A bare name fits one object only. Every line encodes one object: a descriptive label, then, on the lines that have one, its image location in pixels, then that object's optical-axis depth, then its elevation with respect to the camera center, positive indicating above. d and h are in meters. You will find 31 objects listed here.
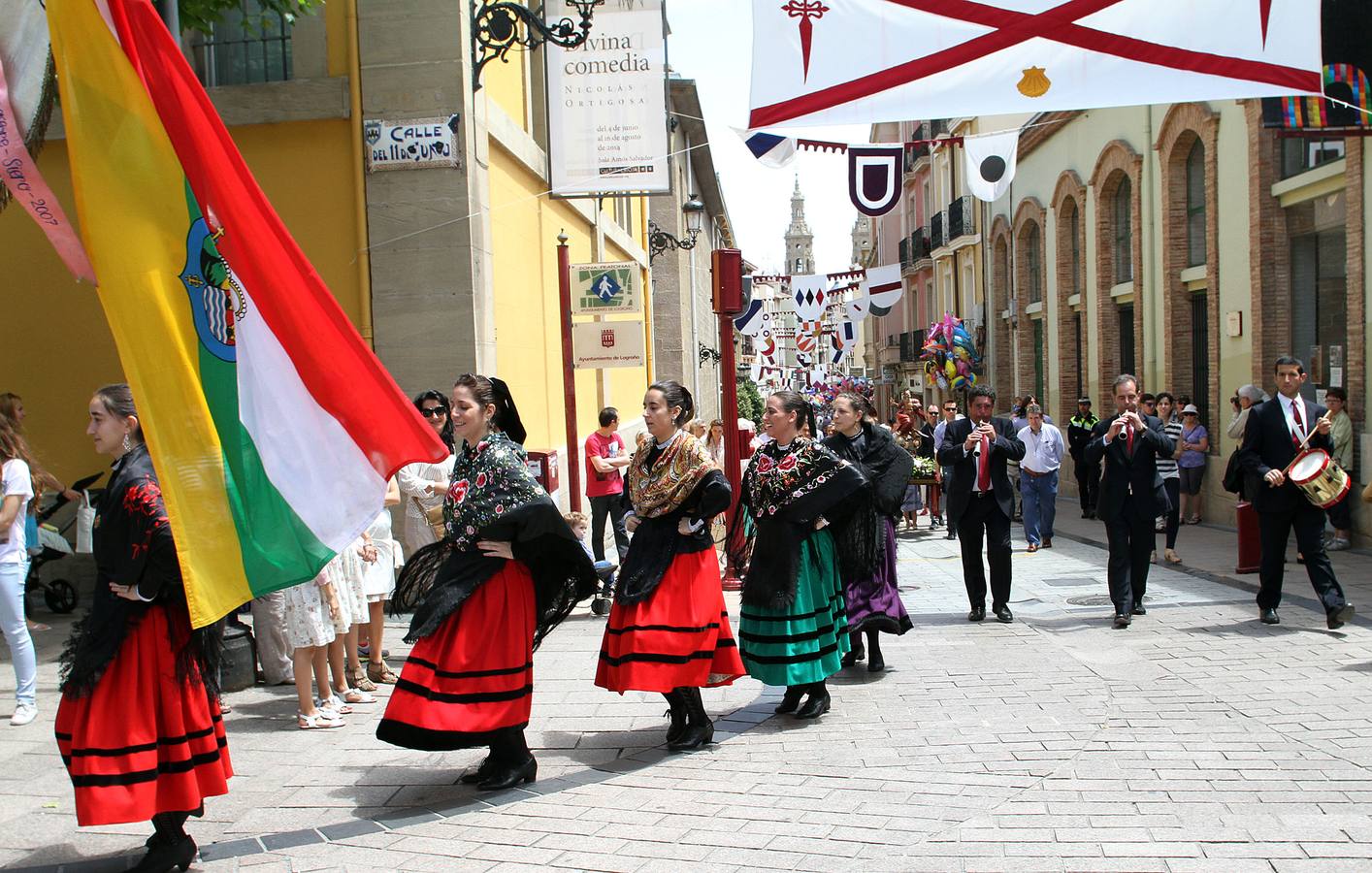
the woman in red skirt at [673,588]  6.01 -0.96
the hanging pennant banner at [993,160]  15.28 +2.72
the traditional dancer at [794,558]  6.65 -0.93
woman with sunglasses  7.82 -0.47
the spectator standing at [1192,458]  16.80 -1.19
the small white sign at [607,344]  12.11 +0.49
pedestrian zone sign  12.45 +1.08
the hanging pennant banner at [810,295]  28.78 +2.13
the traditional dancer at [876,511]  7.84 -0.81
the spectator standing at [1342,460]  13.55 -1.01
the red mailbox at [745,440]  14.10 -0.59
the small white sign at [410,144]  10.60 +2.20
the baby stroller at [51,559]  10.16 -1.22
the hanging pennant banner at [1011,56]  7.83 +2.06
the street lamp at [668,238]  22.34 +3.14
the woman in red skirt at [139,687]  4.33 -0.98
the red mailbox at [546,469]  9.49 -0.60
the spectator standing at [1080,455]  18.70 -1.17
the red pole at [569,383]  11.04 +0.11
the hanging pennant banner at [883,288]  23.27 +1.83
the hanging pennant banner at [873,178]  15.07 +2.51
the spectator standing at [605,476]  12.09 -0.83
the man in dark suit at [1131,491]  9.59 -0.90
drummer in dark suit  8.87 -0.92
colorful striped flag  4.13 +0.24
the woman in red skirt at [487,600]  5.27 -0.90
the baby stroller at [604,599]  9.87 -1.72
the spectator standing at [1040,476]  15.04 -1.20
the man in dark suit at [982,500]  9.79 -0.94
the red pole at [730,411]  11.46 -0.21
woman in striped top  12.95 -1.20
